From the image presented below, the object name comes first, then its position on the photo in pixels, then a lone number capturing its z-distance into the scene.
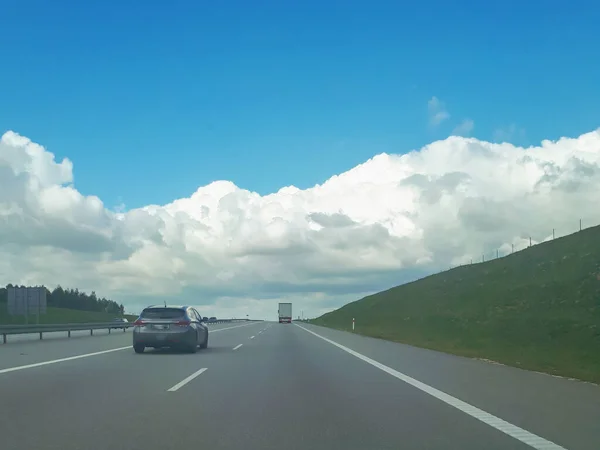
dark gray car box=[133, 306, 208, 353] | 22.14
